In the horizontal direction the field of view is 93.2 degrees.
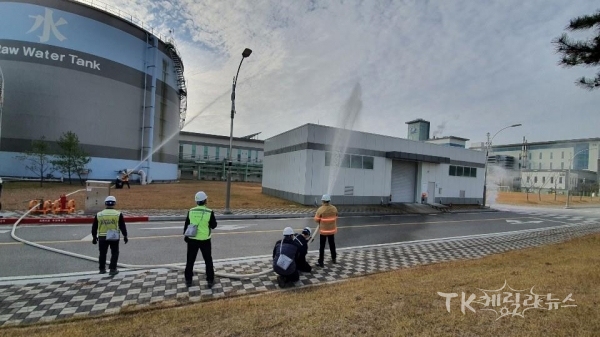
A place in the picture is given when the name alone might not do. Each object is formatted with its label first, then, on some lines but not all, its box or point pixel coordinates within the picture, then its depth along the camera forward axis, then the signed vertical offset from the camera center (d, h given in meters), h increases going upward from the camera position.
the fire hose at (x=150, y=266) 6.59 -2.61
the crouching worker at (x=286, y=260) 6.13 -2.00
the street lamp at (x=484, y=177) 29.05 +0.19
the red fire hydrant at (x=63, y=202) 13.96 -2.25
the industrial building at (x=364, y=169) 22.84 +0.43
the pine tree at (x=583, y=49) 6.94 +3.45
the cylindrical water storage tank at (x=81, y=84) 29.19 +8.21
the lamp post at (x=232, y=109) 15.53 +3.45
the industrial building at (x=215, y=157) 65.50 +1.96
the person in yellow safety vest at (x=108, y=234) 6.64 -1.78
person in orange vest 8.09 -1.44
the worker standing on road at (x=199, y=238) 6.16 -1.63
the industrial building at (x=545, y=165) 77.56 +5.81
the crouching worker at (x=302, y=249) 6.67 -1.91
